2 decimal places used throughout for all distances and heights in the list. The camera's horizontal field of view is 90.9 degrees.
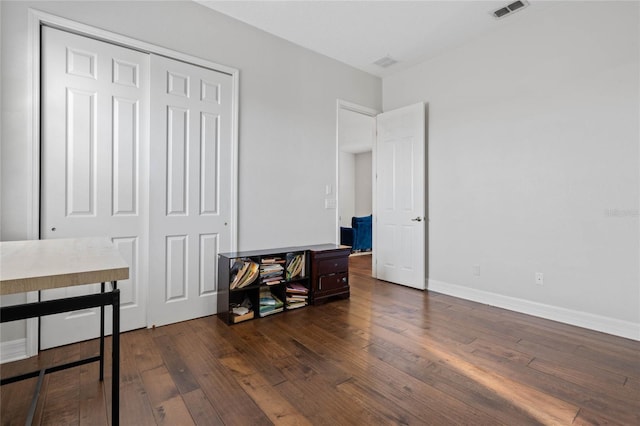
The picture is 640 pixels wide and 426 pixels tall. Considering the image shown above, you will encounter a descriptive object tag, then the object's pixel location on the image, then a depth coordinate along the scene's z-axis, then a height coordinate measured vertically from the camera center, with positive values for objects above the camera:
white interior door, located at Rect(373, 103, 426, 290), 3.97 +0.21
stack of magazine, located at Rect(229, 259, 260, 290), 2.84 -0.55
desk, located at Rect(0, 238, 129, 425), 0.97 -0.21
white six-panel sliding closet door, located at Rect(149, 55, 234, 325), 2.72 +0.24
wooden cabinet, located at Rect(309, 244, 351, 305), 3.33 -0.65
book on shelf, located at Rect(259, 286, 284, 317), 2.99 -0.88
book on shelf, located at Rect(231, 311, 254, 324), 2.80 -0.94
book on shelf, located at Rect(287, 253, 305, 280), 3.22 -0.54
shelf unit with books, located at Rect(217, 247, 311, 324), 2.84 -0.67
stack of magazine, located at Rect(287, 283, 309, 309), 3.20 -0.85
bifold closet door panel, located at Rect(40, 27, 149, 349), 2.30 +0.43
